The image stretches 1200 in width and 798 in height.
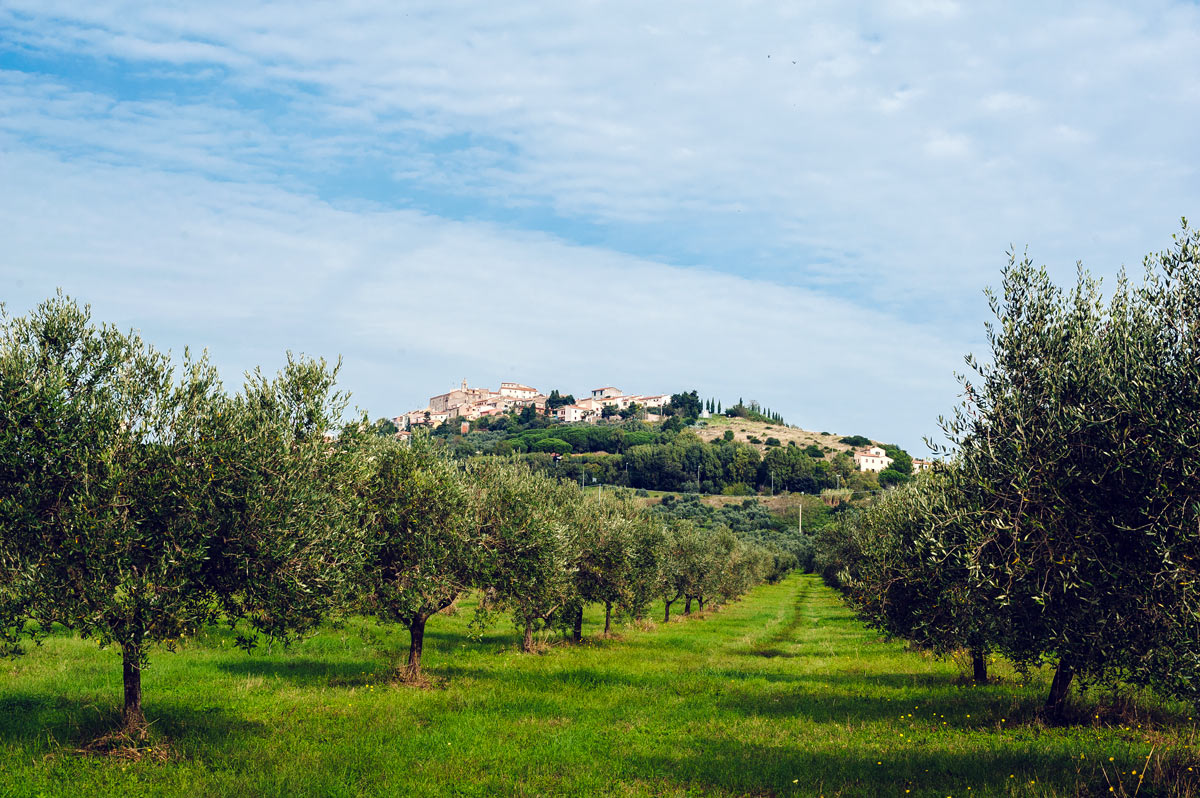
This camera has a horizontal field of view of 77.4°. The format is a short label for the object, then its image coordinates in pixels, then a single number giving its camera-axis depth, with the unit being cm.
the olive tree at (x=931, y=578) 1619
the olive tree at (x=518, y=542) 3078
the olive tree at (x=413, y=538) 2670
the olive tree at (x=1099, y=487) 1304
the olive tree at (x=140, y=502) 1588
